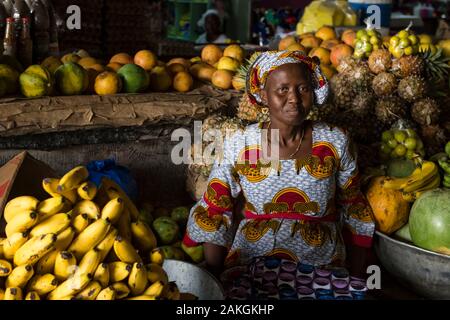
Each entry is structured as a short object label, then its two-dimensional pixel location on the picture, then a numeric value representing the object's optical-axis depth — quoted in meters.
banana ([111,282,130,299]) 1.42
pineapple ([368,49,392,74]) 3.53
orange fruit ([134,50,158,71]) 3.78
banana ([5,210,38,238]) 1.47
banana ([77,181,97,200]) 1.58
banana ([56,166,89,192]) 1.54
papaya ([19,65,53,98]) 3.07
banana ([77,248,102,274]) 1.41
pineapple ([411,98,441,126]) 3.38
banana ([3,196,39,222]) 1.53
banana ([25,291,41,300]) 1.39
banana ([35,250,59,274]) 1.45
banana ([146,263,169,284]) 1.51
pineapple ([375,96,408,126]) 3.34
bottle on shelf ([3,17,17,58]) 3.36
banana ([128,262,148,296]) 1.45
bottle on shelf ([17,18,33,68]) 3.49
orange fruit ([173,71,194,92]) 3.60
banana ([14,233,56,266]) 1.40
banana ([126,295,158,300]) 1.43
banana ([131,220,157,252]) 1.65
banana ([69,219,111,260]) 1.46
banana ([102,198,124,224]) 1.53
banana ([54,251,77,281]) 1.41
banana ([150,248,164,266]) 1.61
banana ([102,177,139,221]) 1.69
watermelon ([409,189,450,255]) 2.41
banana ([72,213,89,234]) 1.50
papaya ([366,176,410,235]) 2.66
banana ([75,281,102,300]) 1.39
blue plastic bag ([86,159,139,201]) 2.98
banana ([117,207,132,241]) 1.61
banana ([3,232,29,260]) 1.47
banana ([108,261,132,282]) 1.45
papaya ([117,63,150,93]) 3.40
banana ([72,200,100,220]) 1.55
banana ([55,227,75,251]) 1.45
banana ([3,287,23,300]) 1.39
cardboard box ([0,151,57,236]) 2.02
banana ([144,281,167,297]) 1.45
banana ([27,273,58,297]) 1.42
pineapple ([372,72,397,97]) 3.43
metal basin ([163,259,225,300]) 1.87
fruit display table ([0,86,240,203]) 2.93
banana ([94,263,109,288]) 1.43
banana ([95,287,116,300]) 1.38
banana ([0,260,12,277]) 1.45
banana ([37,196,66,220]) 1.51
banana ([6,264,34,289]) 1.40
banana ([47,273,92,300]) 1.38
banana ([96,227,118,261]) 1.48
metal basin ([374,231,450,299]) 2.39
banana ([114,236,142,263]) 1.46
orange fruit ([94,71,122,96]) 3.30
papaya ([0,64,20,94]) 3.04
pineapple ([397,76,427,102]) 3.39
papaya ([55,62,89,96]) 3.22
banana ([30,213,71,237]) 1.46
